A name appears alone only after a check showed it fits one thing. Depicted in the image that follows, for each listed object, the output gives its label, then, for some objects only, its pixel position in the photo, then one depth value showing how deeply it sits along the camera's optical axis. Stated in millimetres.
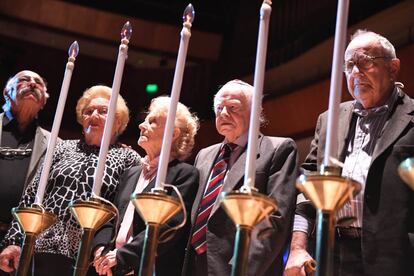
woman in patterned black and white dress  2695
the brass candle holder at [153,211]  1500
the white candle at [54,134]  1895
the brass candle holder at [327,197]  1315
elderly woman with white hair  2324
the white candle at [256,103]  1454
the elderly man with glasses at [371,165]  1964
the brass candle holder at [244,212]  1371
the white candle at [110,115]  1780
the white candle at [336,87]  1386
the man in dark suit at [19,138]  3080
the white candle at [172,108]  1583
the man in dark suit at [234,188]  2217
